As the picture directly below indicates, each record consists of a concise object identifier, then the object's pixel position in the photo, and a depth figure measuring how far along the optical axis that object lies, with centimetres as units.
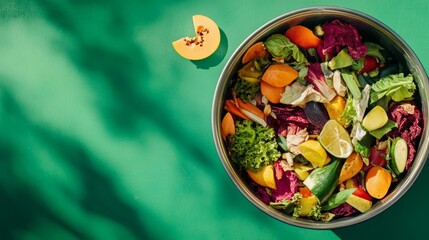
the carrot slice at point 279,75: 156
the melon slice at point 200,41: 165
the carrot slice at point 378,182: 154
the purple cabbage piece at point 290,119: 159
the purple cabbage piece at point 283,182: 158
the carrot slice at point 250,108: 160
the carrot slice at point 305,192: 159
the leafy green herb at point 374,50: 156
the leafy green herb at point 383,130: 153
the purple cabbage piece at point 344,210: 158
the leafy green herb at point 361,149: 153
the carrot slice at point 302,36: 157
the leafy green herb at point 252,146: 157
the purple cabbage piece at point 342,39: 154
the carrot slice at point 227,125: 159
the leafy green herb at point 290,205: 154
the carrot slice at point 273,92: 158
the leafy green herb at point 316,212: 155
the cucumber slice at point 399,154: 151
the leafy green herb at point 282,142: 160
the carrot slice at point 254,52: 156
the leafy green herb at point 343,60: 155
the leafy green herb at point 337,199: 155
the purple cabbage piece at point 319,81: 156
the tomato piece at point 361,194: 156
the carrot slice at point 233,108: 160
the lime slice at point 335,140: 154
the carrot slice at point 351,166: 156
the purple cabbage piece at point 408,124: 154
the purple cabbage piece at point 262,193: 160
